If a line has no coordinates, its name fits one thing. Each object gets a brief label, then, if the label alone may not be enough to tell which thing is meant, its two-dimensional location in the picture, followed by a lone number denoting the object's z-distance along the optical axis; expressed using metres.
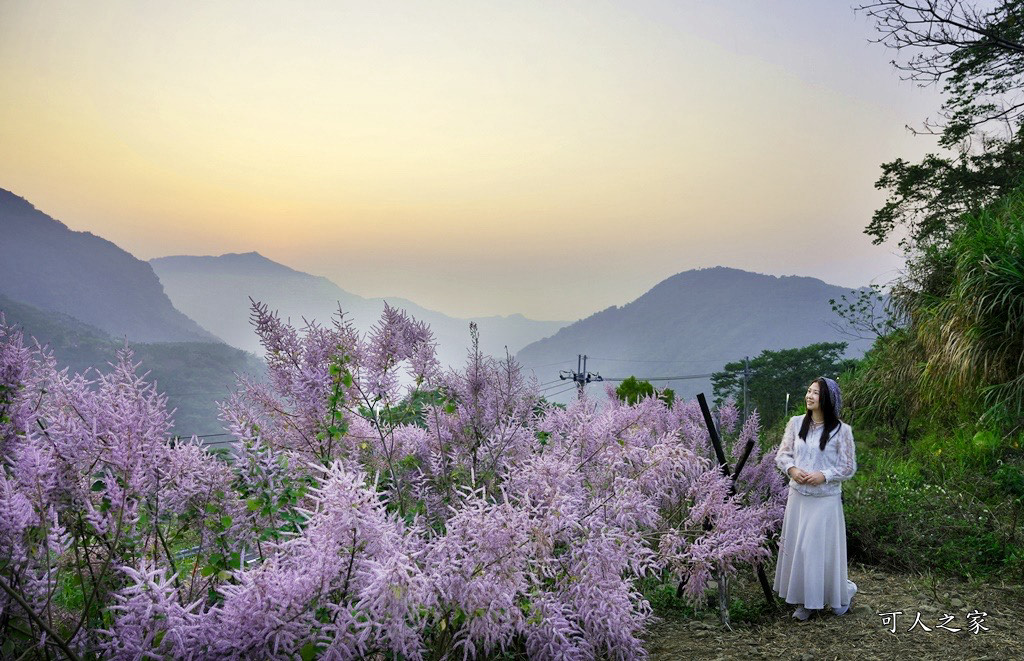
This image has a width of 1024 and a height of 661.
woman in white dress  4.27
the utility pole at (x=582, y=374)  22.77
